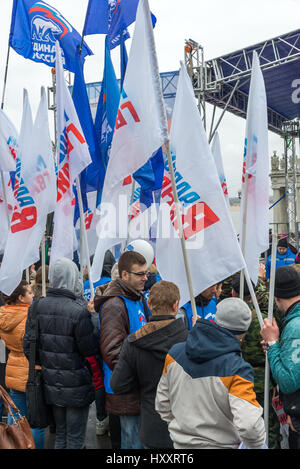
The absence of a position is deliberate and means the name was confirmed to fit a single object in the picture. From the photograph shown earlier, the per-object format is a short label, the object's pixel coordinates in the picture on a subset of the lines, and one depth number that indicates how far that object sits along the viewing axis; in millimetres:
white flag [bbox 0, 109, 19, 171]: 5359
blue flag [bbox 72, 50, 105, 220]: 5051
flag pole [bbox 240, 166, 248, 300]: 3602
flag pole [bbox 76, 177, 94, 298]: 4192
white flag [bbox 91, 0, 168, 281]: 3391
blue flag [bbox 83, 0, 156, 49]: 5102
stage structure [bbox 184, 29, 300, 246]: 11742
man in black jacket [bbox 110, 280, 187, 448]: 2568
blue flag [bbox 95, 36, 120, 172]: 5172
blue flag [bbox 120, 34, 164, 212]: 4055
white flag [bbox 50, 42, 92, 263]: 4316
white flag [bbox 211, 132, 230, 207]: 5426
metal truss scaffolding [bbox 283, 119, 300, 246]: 16703
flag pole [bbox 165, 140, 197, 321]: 3100
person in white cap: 2041
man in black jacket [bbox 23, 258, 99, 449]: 3111
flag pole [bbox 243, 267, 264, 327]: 2792
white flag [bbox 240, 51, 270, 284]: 3648
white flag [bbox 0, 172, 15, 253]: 5887
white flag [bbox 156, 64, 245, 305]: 3148
